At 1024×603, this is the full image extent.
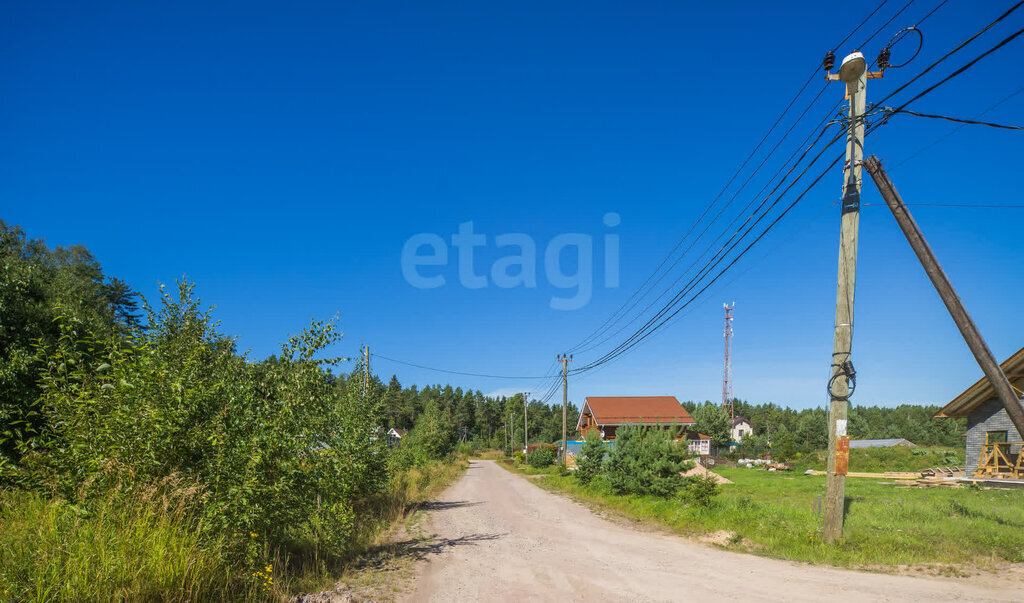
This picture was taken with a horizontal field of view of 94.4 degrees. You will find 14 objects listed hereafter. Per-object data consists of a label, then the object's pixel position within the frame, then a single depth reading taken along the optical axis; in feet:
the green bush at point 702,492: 43.65
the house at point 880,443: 194.80
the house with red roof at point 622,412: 147.95
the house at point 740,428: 313.65
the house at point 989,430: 66.90
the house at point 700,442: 162.92
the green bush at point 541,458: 138.10
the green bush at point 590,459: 75.00
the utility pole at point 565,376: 109.09
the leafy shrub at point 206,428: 17.19
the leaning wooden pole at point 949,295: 25.00
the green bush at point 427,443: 67.31
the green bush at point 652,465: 51.93
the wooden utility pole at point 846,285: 30.96
